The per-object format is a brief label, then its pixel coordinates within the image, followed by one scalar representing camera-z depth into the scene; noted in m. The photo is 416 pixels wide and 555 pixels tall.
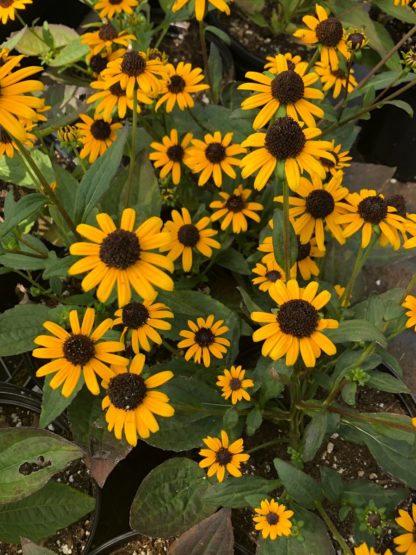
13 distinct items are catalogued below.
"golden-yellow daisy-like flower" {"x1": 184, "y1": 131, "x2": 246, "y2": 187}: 0.37
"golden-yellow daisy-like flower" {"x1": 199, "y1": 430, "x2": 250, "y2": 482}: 0.30
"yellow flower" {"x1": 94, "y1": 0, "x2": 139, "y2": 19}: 0.40
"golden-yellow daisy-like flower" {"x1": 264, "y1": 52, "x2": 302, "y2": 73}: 0.30
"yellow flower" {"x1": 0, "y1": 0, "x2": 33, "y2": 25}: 0.39
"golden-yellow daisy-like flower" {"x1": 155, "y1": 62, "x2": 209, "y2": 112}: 0.37
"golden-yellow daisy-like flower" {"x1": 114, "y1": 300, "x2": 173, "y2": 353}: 0.29
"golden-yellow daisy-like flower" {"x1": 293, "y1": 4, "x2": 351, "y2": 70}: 0.35
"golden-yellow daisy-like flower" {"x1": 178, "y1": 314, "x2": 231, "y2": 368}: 0.33
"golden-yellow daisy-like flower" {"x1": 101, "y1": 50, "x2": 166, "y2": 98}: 0.30
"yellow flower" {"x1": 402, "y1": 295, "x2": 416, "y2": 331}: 0.27
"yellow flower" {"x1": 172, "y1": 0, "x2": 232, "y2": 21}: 0.33
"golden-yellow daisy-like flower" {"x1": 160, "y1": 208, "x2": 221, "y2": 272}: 0.36
